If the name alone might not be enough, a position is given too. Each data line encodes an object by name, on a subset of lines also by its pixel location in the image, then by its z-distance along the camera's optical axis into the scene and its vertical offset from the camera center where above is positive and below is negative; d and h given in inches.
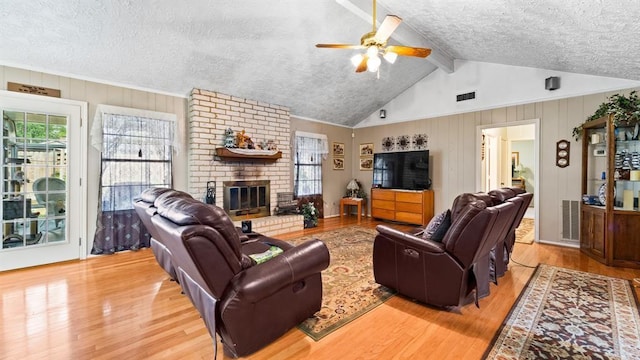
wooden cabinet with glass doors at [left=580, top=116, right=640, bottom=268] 134.9 -13.9
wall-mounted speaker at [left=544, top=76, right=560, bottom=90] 174.7 +63.1
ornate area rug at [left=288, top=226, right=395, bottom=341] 85.0 -45.6
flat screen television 232.7 +7.0
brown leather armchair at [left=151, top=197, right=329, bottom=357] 60.7 -25.4
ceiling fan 107.8 +54.8
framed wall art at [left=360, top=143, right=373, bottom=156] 283.9 +30.4
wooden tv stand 228.5 -24.8
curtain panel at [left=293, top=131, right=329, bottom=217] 251.4 +10.3
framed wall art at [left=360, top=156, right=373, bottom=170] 285.3 +15.6
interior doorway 194.3 +22.2
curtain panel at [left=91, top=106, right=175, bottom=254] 154.1 +4.9
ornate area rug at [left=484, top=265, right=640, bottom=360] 71.9 -45.9
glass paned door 132.0 -4.6
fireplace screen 198.2 -17.2
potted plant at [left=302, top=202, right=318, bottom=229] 228.8 -34.1
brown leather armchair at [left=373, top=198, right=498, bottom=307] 83.0 -27.2
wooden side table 258.7 -25.3
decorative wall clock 176.9 +17.2
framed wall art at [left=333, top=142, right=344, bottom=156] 283.3 +30.5
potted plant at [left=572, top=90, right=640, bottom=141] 134.3 +35.8
